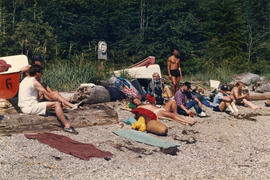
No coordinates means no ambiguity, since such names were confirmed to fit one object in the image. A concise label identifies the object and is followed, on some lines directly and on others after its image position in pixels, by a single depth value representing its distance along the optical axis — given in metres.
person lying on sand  8.32
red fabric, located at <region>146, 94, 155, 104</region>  10.33
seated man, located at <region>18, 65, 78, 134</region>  6.51
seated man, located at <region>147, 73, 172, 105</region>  10.43
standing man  11.56
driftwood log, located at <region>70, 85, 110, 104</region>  9.08
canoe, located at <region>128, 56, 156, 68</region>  13.12
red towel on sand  5.48
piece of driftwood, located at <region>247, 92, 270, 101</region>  13.11
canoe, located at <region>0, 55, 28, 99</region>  7.03
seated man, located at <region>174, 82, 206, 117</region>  9.12
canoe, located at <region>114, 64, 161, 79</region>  12.24
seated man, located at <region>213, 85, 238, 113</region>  10.17
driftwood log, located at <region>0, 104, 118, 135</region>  6.12
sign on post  12.38
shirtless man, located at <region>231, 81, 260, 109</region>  11.05
